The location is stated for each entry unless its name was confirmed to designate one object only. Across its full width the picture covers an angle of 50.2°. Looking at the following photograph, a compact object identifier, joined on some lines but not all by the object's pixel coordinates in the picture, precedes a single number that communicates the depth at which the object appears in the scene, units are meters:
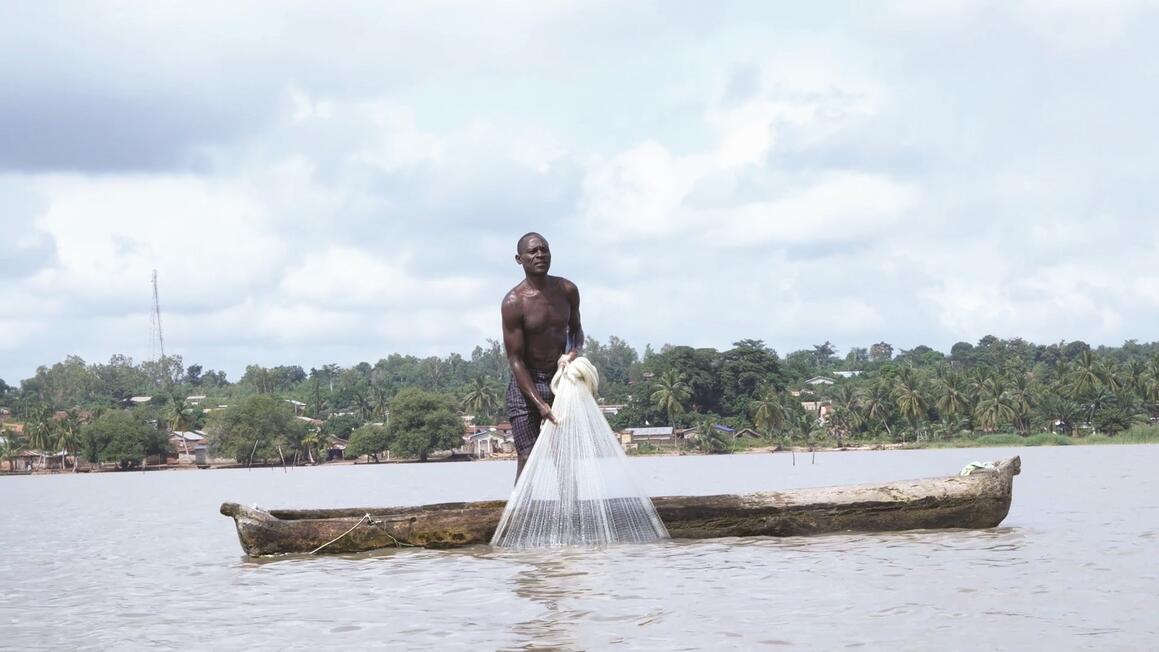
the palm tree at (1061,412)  83.62
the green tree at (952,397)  88.00
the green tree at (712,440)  94.75
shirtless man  9.41
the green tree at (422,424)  95.88
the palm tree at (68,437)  95.25
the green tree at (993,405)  85.25
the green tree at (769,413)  94.46
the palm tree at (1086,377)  83.75
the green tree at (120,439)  91.19
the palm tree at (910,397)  88.62
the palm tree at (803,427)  95.19
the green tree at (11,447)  96.31
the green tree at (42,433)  95.50
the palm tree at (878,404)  93.31
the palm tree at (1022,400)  85.44
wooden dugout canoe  9.77
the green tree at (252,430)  95.12
